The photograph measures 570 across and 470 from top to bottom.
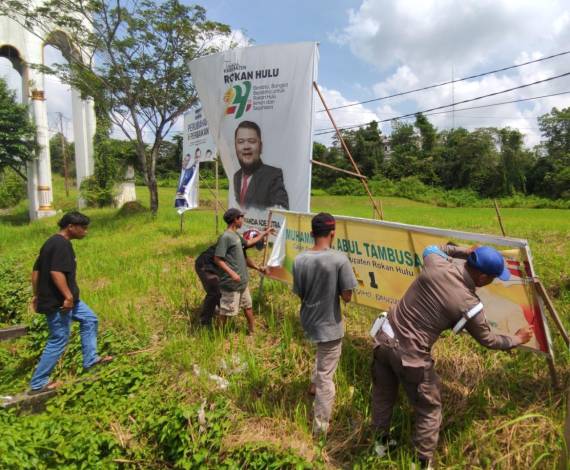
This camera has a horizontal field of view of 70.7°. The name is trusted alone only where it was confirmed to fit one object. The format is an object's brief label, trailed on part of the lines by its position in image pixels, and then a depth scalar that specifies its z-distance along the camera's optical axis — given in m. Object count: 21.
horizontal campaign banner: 3.12
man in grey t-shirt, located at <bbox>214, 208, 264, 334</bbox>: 4.77
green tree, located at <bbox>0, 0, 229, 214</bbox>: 14.23
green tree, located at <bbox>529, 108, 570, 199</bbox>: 39.25
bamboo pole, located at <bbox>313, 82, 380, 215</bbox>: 5.98
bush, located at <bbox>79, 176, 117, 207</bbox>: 25.67
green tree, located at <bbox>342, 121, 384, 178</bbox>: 54.91
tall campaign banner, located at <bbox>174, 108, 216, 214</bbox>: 10.13
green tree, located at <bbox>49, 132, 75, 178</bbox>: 61.31
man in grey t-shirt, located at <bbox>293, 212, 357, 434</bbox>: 3.23
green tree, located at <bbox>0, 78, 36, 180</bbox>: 21.00
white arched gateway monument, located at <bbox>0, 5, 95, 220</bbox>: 22.59
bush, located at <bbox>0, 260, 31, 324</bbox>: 6.54
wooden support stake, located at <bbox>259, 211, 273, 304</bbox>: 5.64
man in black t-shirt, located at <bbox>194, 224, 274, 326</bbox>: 5.07
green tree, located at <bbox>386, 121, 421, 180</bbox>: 52.25
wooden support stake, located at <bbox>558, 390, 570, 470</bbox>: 2.57
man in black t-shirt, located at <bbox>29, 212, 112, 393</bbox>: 4.17
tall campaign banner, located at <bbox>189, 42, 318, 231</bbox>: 6.30
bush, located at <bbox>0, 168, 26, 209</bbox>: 32.28
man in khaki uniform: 2.65
